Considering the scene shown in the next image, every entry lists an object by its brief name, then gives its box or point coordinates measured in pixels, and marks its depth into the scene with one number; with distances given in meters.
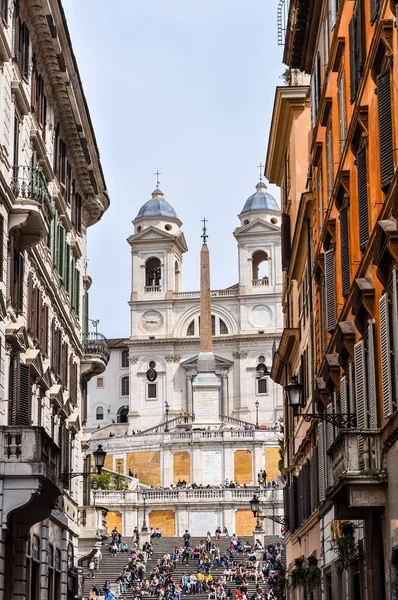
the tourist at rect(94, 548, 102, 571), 70.25
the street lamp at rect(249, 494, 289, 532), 44.72
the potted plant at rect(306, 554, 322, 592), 30.77
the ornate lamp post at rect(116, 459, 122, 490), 112.71
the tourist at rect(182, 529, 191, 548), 76.68
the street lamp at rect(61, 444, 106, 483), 31.66
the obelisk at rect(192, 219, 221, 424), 120.25
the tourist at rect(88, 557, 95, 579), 68.88
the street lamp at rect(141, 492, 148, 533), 81.91
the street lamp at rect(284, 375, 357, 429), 22.41
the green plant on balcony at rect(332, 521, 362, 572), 22.97
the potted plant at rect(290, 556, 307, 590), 32.38
